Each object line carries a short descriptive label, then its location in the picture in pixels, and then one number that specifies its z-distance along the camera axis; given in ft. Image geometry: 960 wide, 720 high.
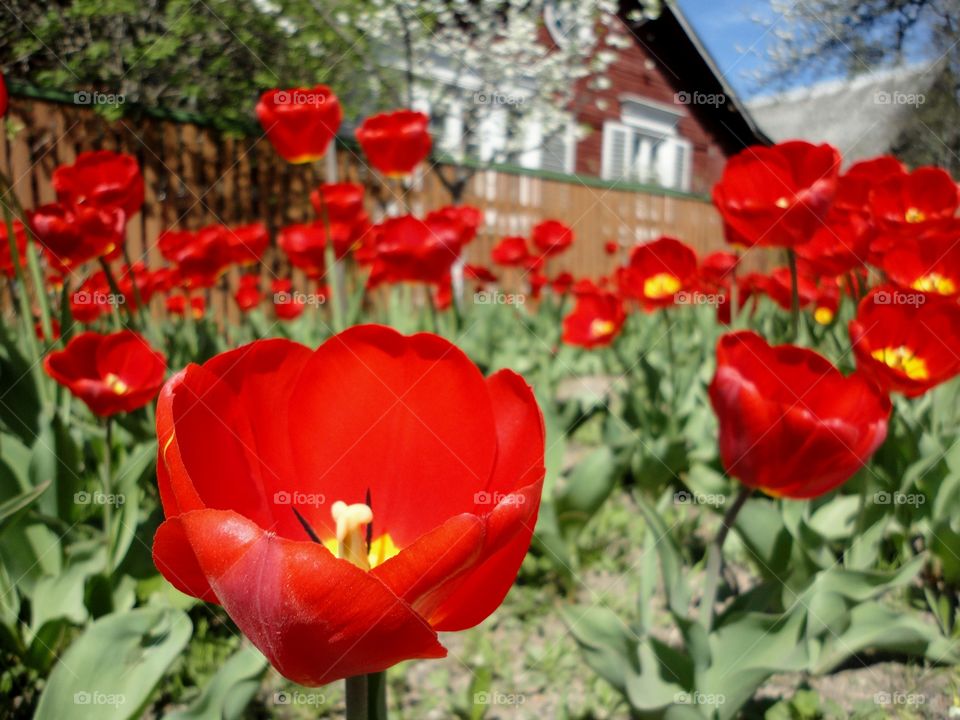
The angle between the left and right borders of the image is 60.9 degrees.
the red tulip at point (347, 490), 0.56
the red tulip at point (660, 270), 2.77
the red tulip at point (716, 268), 3.31
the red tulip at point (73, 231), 1.74
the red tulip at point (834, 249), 1.88
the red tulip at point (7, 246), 2.03
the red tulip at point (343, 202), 2.62
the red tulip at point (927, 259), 1.62
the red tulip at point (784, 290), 2.45
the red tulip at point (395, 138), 2.46
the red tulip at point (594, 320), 3.18
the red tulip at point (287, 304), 3.32
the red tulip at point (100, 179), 1.88
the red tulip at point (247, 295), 3.55
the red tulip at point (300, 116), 2.10
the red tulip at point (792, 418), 1.12
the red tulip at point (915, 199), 1.77
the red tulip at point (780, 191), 1.55
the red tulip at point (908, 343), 1.39
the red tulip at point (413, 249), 2.54
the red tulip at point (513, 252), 4.35
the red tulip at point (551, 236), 4.29
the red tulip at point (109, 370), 1.49
